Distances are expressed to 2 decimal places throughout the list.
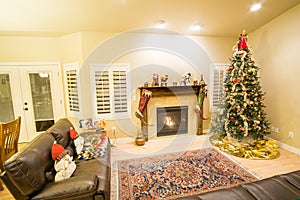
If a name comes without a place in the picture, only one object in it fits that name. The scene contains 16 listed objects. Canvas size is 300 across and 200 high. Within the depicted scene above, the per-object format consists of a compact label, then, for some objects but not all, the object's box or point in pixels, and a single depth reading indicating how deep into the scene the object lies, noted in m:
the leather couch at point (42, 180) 1.50
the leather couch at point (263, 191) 1.46
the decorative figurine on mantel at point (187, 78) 4.29
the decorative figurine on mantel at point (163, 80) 4.19
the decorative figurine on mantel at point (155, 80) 4.13
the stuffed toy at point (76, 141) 2.45
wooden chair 2.34
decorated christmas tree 3.50
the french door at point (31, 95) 4.00
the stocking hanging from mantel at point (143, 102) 3.99
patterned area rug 2.39
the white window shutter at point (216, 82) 4.64
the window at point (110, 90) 3.89
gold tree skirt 3.38
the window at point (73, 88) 3.90
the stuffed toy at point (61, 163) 1.82
